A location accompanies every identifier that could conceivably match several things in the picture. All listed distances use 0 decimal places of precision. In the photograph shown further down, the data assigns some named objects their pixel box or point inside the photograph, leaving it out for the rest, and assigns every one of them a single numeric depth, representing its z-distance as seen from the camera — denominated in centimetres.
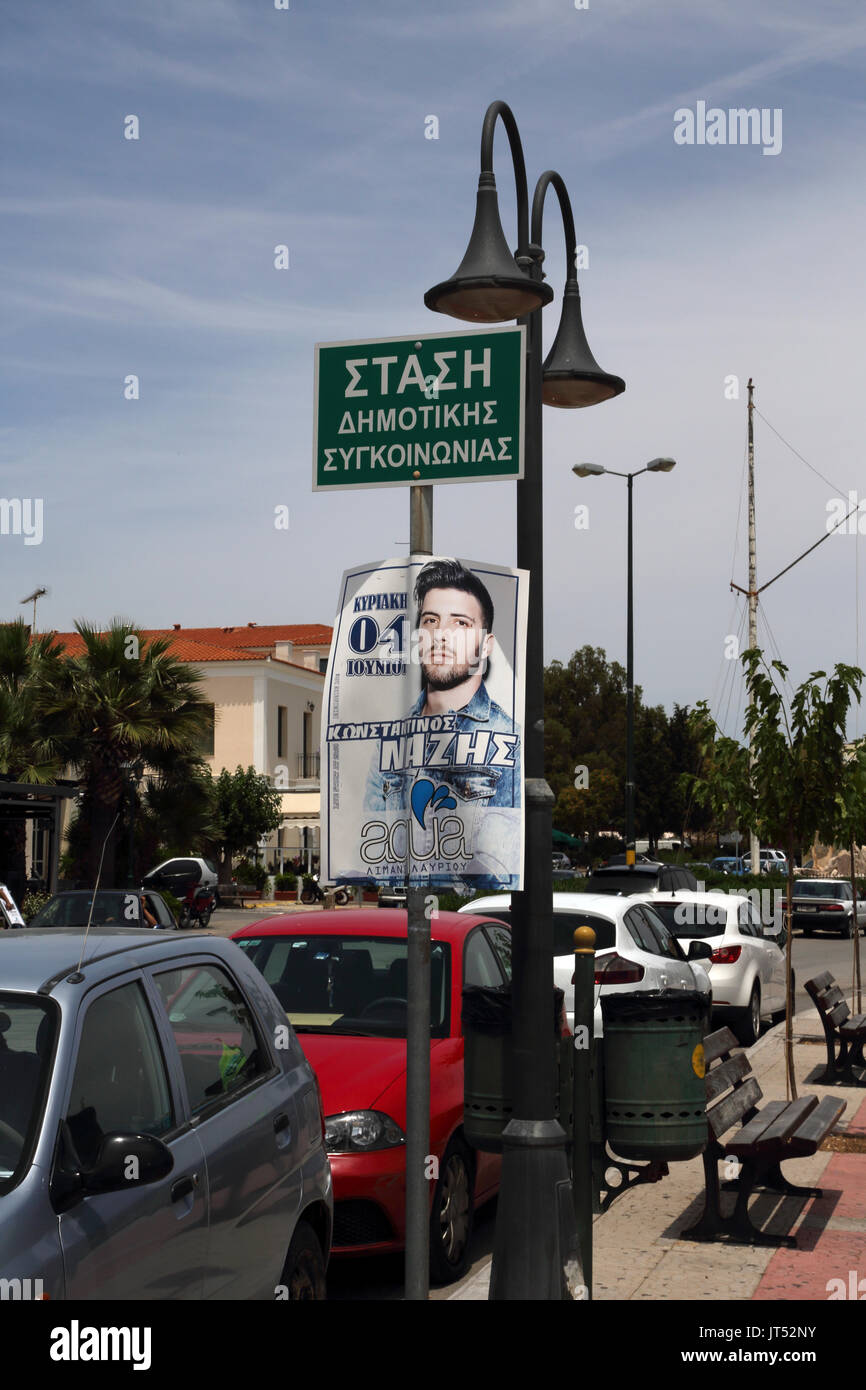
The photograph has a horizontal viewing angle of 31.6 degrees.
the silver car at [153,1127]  349
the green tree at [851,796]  1148
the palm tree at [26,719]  3142
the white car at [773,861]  5323
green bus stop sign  448
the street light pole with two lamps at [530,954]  528
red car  639
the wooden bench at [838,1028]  1281
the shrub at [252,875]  5241
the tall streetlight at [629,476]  3141
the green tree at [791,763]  1136
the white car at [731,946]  1614
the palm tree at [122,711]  3269
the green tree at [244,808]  5359
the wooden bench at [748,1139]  737
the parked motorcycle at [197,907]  3634
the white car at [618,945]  1132
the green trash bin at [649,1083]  556
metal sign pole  402
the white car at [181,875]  3650
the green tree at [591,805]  7200
